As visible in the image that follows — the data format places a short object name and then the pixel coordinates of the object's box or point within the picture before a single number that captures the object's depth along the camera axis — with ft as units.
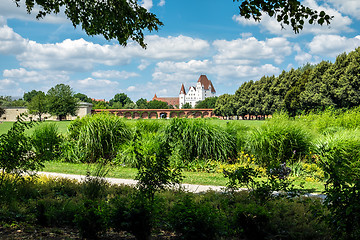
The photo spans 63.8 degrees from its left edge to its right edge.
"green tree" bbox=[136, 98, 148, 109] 405.80
